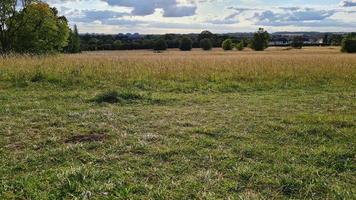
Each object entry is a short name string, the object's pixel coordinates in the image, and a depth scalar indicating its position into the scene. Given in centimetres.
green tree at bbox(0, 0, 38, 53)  4728
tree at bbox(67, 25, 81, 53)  8962
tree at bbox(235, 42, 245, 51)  9388
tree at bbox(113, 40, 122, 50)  9104
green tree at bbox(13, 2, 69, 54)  4919
